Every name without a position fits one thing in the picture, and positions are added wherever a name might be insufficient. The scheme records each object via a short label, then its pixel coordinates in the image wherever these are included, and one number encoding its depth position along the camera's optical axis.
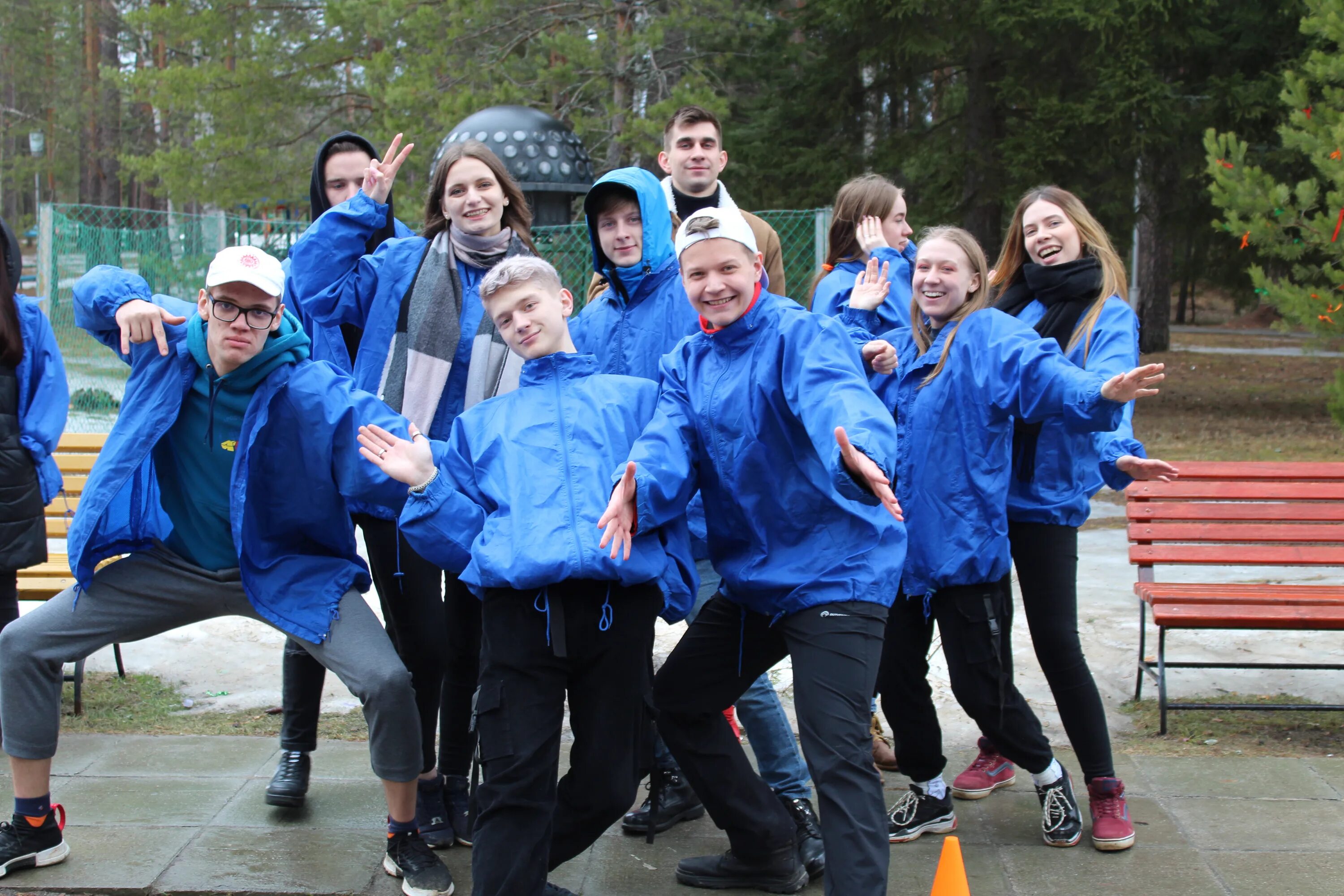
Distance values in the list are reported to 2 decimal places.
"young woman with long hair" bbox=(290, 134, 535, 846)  3.84
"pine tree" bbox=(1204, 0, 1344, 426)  9.27
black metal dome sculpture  8.59
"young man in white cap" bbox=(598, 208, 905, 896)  3.07
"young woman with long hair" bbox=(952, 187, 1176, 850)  3.81
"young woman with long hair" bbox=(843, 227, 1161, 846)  3.57
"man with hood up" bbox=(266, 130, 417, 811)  4.18
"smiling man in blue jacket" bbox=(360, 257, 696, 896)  3.16
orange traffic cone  3.09
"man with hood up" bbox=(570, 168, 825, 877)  3.86
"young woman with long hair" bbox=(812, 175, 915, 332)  4.30
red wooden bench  4.83
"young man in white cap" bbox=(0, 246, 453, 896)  3.47
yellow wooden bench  5.21
